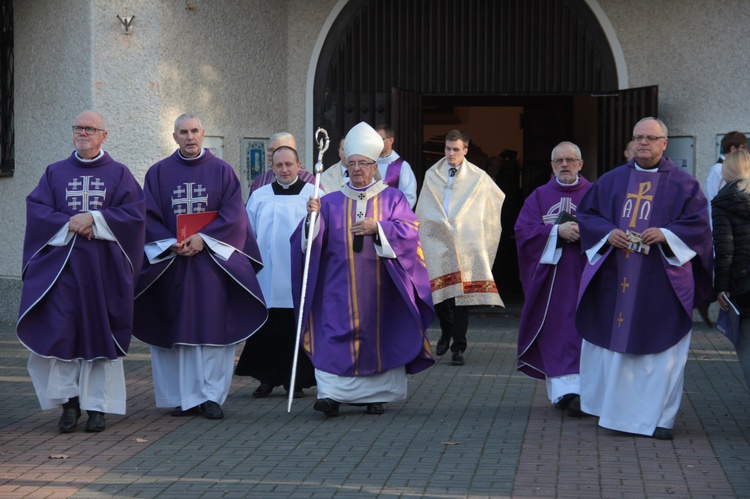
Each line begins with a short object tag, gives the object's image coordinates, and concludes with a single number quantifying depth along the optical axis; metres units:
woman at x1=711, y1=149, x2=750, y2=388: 7.54
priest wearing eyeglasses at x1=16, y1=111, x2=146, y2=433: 7.86
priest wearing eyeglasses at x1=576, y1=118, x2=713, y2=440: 7.57
